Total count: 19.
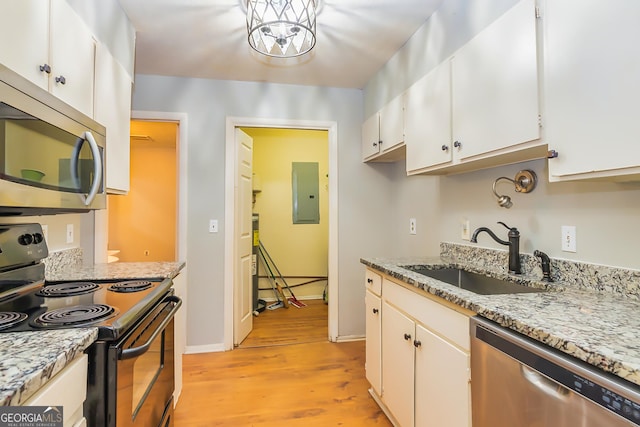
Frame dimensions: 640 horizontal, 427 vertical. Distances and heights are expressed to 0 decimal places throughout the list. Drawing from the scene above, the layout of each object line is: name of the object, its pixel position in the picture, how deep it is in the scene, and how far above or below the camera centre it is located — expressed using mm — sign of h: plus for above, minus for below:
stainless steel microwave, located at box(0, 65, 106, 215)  917 +222
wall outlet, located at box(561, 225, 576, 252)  1356 -72
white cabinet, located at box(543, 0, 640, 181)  917 +406
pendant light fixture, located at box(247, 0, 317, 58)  1662 +1051
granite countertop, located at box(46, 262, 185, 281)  1585 -267
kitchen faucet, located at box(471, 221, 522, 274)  1558 -139
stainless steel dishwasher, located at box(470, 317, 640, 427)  682 -409
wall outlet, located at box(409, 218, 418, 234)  2676 -45
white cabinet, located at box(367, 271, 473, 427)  1222 -613
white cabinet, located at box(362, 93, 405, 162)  2342 +689
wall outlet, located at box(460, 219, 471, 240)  2016 -64
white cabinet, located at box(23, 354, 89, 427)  660 -378
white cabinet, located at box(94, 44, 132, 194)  1646 +584
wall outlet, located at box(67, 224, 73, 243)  1831 -71
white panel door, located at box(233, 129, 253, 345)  2951 -188
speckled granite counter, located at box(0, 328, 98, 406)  587 -287
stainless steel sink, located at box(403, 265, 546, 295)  1527 -320
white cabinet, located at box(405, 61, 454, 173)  1740 +585
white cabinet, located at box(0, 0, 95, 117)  1031 +633
